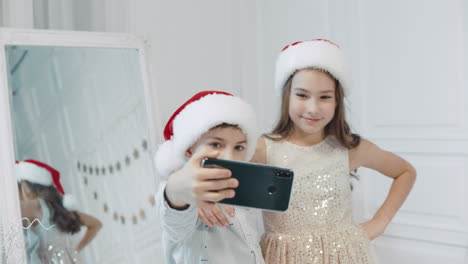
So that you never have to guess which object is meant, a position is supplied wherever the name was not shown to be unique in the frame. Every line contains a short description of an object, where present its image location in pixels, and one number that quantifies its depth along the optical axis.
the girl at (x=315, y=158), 1.06
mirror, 1.20
